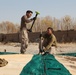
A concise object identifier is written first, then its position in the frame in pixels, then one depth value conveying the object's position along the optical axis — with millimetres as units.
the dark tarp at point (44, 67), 5578
